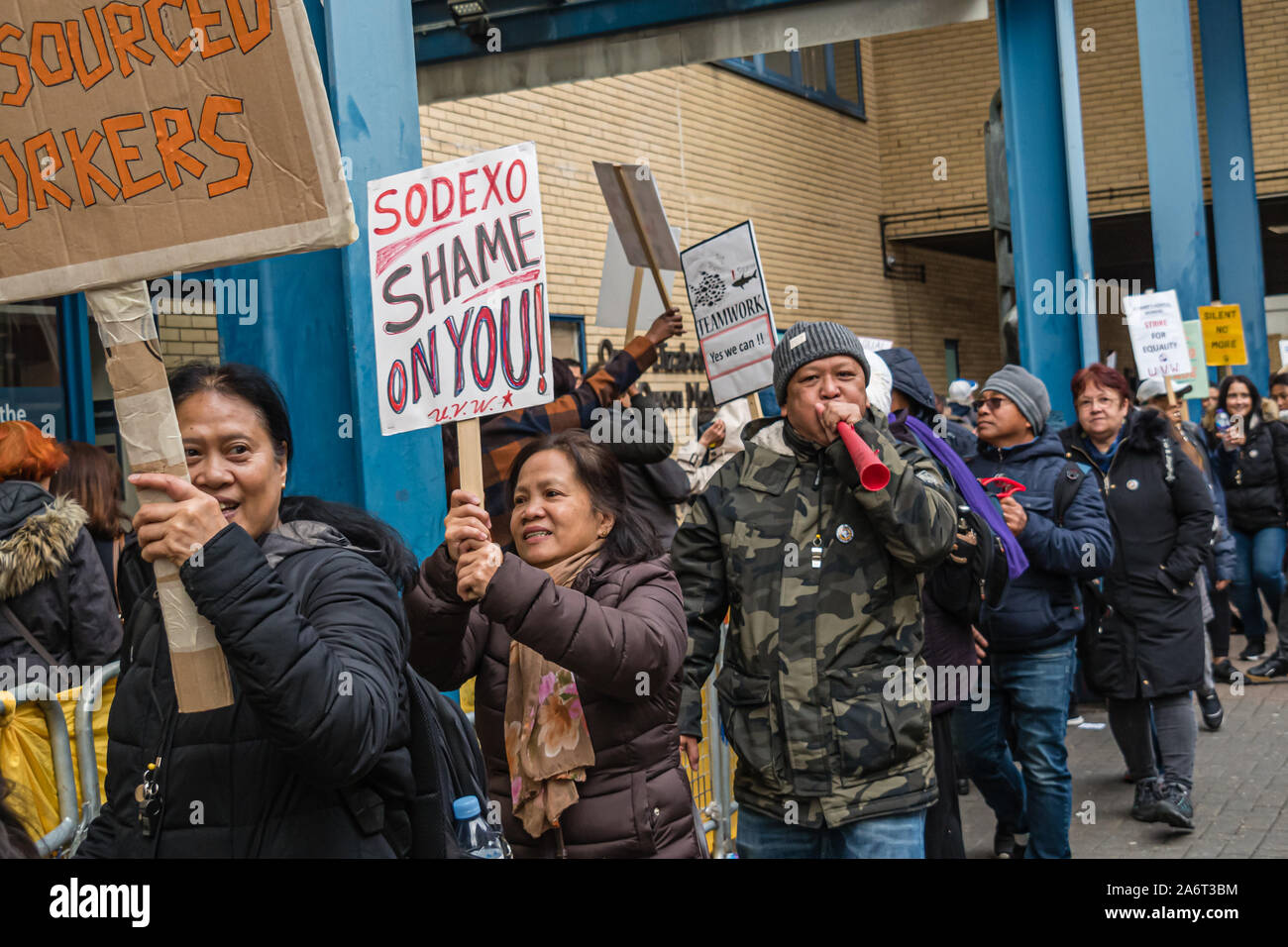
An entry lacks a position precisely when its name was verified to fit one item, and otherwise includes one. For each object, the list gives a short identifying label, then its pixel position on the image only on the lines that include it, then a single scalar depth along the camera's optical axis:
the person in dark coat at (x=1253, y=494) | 9.77
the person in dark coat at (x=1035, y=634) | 5.22
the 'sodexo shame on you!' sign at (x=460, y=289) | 2.90
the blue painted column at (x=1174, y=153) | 11.46
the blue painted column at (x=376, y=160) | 4.14
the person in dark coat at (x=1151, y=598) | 5.98
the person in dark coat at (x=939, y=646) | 4.39
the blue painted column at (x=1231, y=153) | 15.27
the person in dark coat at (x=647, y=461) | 5.46
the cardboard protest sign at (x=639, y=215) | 5.68
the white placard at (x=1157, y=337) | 9.53
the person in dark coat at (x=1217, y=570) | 8.63
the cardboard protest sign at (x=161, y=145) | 2.06
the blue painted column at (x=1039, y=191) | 9.08
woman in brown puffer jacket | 2.93
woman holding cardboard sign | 1.92
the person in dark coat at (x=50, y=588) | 4.59
